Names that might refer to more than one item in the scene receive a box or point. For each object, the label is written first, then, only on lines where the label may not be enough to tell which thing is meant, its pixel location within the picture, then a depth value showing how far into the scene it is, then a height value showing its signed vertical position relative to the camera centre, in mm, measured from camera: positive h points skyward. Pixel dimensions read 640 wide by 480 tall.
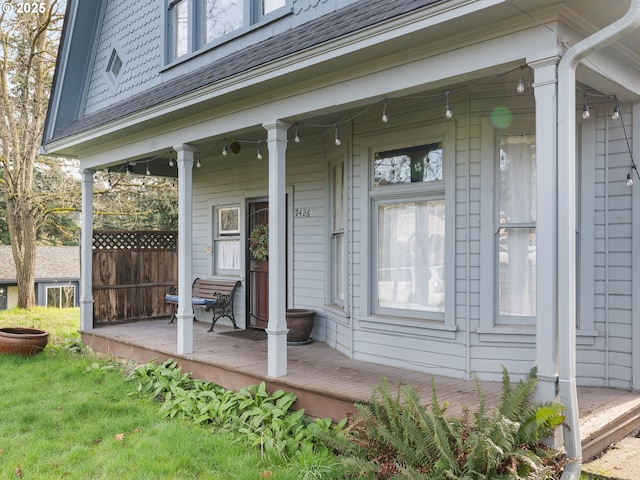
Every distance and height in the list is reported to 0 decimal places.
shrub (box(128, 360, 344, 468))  4113 -1556
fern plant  2928 -1187
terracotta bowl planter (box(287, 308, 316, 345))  6488 -1076
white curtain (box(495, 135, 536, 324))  4617 +66
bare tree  13789 +3265
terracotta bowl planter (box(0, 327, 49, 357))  7457 -1471
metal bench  7840 -908
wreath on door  7594 -61
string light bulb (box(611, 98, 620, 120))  3976 +1003
